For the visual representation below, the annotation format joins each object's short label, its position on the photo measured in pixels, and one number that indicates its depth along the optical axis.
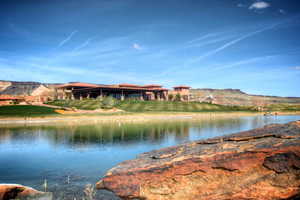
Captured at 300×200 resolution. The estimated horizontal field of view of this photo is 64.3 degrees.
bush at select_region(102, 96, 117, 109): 68.31
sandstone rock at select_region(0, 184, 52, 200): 7.55
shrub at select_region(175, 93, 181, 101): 106.06
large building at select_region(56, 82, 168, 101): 88.94
